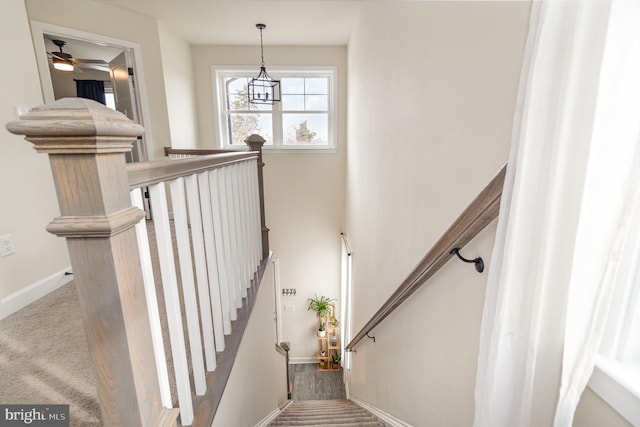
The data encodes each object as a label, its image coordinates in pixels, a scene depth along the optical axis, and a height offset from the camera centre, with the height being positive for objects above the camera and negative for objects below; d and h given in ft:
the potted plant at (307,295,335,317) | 17.95 -9.69
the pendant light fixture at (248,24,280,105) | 13.15 +2.91
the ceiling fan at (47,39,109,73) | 11.91 +3.95
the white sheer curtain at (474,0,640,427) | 1.63 -0.40
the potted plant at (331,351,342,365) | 18.52 -13.26
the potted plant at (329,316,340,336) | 18.40 -10.99
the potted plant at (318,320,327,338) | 18.40 -11.44
